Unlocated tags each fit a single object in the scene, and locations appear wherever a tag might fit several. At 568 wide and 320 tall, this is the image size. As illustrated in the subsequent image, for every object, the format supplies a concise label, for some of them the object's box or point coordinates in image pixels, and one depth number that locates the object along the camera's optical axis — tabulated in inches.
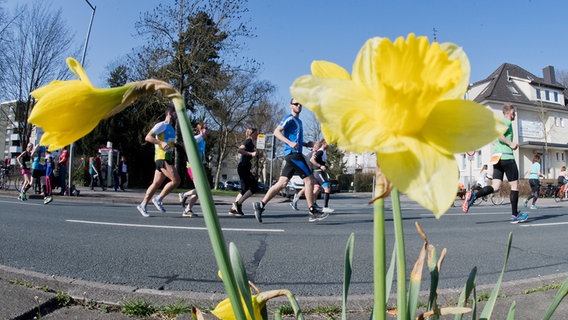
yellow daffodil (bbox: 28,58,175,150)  19.7
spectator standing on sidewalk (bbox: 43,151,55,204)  451.8
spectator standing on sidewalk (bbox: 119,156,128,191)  814.0
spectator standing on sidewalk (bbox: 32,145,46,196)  448.4
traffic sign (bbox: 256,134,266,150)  730.5
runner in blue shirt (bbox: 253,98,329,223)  247.3
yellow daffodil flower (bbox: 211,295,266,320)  24.9
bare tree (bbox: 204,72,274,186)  1118.0
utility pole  547.2
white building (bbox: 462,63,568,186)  1363.2
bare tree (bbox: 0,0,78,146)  856.1
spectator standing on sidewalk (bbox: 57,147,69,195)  462.5
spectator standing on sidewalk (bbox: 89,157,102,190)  740.6
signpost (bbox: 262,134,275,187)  705.0
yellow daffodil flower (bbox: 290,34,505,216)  16.0
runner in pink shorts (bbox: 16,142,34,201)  449.7
